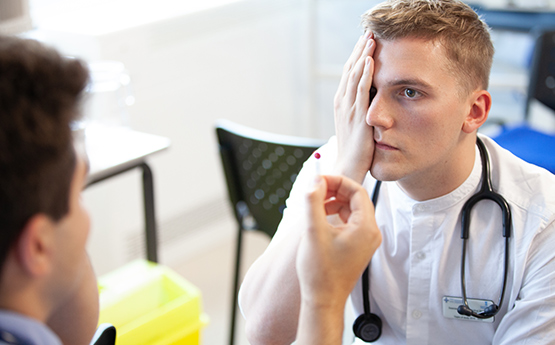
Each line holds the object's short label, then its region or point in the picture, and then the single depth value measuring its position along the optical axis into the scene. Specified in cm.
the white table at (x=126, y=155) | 175
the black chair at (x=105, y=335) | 99
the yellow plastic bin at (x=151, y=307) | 158
